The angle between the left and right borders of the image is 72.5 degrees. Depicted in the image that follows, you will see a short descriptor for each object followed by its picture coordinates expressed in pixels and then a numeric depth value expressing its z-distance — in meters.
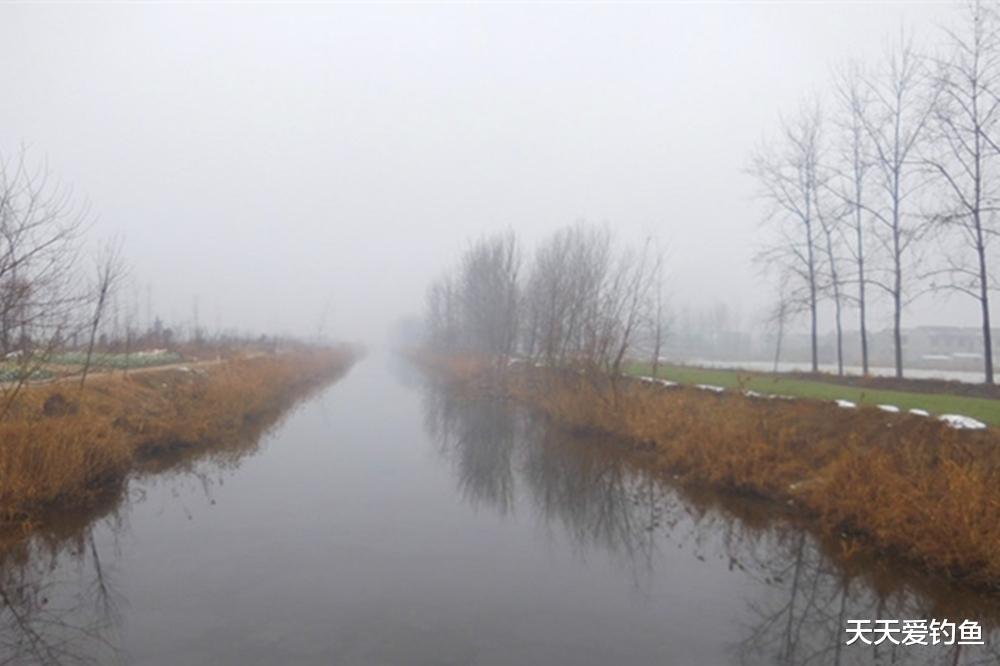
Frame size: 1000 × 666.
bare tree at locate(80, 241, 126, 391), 12.46
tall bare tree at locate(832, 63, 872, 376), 23.69
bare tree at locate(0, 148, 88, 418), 9.32
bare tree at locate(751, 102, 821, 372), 27.03
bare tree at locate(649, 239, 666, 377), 21.25
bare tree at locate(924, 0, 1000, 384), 17.05
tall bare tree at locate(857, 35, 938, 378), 21.95
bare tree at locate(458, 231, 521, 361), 38.38
